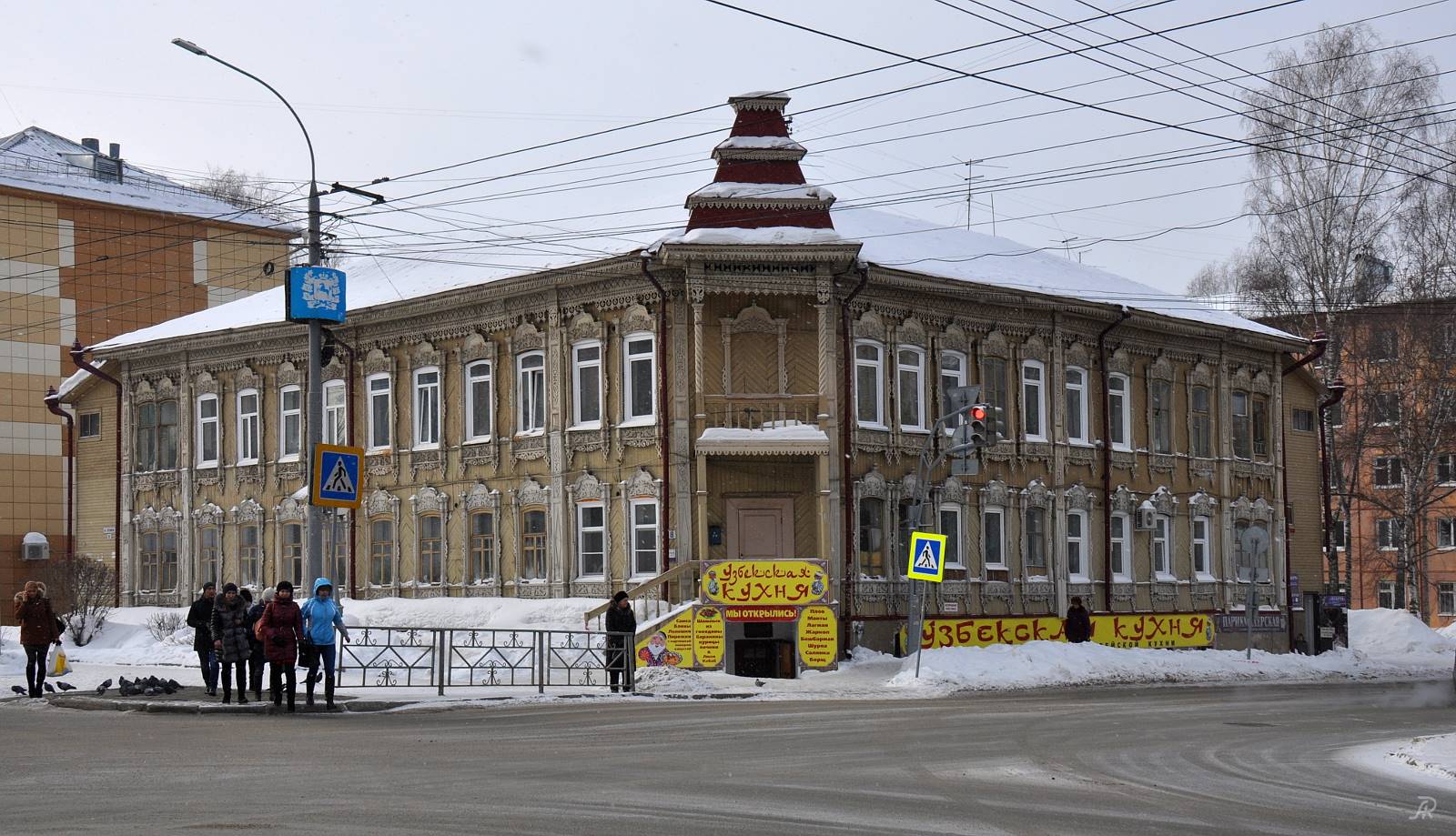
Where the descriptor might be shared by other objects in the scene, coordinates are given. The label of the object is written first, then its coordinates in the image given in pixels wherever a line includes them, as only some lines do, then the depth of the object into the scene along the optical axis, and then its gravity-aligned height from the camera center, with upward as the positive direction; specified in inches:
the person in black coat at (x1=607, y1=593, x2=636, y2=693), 1083.9 -63.2
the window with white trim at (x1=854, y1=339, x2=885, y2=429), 1424.7 +113.7
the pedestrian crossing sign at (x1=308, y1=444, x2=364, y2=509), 975.0 +31.2
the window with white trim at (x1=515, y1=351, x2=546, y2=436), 1478.8 +114.7
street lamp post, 984.3 +87.9
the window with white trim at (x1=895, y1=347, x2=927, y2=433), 1469.0 +113.4
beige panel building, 2146.9 +327.1
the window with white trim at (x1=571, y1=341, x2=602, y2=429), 1435.8 +117.1
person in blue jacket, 890.7 -44.0
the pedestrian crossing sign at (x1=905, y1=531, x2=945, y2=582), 1179.9 -21.2
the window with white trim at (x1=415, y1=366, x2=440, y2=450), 1566.2 +110.1
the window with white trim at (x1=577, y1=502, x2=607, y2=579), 1429.6 -7.9
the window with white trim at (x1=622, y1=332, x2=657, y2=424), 1396.4 +118.8
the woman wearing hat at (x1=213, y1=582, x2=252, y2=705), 927.0 -51.9
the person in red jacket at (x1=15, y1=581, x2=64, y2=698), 979.3 -47.1
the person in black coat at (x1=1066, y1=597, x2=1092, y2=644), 1416.1 -82.7
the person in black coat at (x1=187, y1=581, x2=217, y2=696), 1004.6 -52.5
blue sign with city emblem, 997.8 +135.9
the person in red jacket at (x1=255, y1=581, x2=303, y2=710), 886.4 -48.6
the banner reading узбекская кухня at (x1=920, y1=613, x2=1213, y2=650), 1360.7 -89.7
